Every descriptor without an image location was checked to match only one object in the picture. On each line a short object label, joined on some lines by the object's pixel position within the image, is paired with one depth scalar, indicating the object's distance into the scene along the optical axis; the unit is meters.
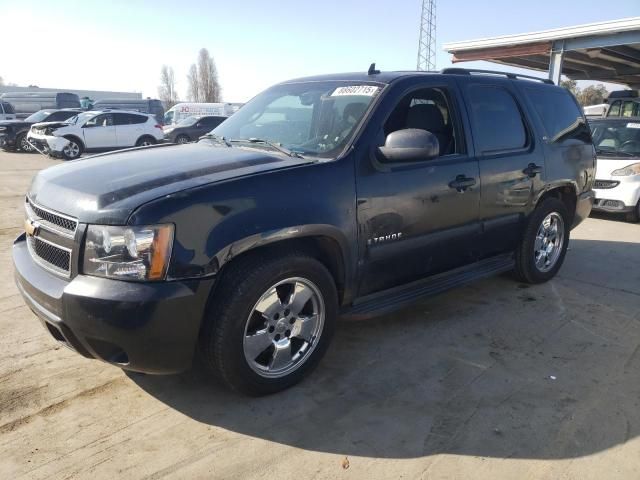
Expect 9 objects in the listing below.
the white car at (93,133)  17.97
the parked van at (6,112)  28.17
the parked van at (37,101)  36.97
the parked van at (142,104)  39.00
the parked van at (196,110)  33.09
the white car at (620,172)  8.35
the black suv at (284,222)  2.54
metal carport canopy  14.52
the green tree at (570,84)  30.62
